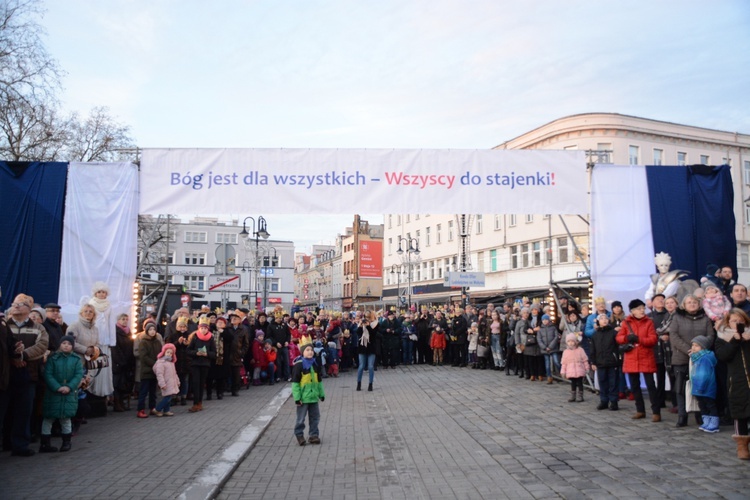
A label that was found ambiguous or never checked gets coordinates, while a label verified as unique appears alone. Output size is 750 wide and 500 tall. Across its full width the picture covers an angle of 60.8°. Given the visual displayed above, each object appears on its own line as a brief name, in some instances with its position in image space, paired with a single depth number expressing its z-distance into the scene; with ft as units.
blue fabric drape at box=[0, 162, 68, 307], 40.34
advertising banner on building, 208.23
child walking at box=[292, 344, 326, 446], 29.76
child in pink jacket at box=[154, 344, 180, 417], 38.88
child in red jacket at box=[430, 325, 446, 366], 78.38
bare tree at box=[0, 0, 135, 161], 74.18
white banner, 43.62
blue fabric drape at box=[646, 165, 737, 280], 43.73
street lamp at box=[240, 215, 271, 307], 91.66
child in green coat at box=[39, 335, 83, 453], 28.17
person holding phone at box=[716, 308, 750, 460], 24.34
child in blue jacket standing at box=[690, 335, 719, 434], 28.73
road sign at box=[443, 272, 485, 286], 102.78
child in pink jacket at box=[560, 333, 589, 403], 41.57
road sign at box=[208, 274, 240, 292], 68.49
